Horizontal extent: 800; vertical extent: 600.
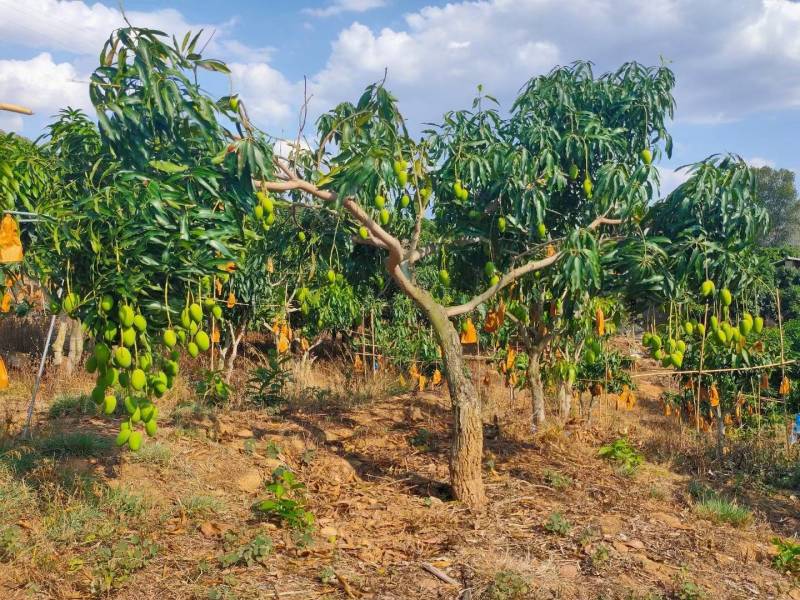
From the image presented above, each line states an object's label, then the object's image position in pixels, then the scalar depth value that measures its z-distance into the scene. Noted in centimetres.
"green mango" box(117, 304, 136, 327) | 326
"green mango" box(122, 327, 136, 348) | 327
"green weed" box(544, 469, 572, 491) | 560
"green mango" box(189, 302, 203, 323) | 336
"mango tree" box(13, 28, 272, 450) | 333
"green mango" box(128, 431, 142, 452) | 356
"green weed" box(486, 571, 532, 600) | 379
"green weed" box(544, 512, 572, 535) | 471
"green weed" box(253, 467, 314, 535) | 459
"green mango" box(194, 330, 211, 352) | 338
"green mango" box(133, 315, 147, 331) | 330
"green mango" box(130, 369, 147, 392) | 324
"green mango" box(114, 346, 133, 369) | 319
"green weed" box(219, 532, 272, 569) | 405
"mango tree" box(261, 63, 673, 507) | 470
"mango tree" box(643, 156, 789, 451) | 444
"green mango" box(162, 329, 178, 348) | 330
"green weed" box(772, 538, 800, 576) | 457
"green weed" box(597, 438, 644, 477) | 638
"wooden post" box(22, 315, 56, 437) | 568
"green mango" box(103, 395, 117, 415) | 338
